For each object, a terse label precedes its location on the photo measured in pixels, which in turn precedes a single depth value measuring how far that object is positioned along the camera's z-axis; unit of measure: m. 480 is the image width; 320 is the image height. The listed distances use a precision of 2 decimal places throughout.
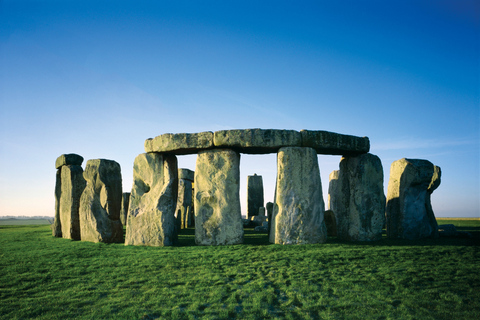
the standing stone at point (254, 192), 16.61
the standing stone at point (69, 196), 8.98
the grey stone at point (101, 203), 8.05
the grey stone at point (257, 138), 7.32
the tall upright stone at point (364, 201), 8.00
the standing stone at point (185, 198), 13.53
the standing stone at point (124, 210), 13.13
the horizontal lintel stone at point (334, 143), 7.51
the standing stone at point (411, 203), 8.48
